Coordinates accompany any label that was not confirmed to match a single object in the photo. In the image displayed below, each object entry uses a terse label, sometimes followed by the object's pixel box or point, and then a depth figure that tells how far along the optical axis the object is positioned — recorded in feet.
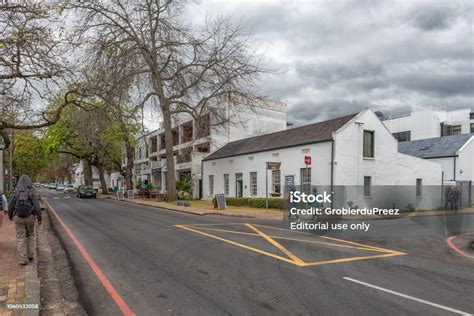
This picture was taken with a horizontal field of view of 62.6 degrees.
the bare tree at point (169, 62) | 89.20
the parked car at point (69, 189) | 217.15
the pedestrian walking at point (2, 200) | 37.22
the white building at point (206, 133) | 107.86
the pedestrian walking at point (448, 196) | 65.71
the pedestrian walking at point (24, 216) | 25.61
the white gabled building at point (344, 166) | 66.13
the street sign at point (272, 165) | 73.82
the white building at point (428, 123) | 161.27
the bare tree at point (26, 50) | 37.01
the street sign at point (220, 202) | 81.30
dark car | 145.48
